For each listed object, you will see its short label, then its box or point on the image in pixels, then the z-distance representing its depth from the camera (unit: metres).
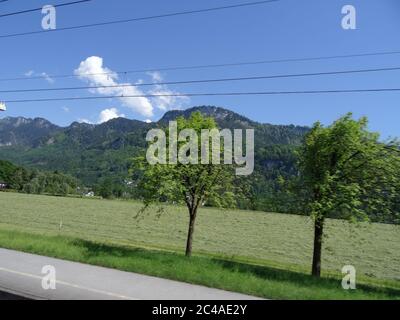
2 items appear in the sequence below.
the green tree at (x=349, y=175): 16.38
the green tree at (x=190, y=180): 19.69
